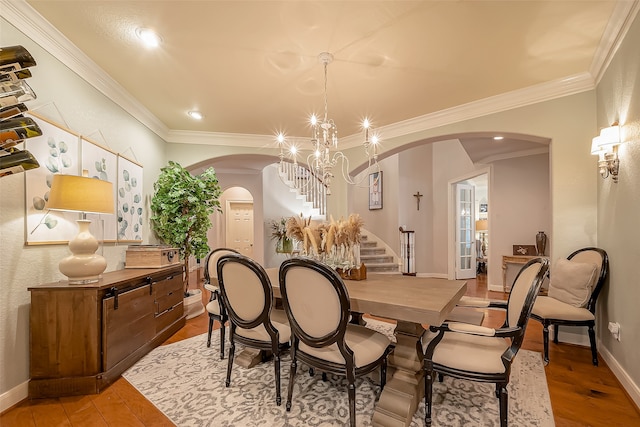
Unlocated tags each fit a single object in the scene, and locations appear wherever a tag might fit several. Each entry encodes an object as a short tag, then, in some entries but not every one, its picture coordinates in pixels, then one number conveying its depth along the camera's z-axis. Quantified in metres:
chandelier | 2.54
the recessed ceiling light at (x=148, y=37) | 2.20
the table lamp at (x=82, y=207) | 1.99
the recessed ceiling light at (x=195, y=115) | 3.73
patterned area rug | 1.82
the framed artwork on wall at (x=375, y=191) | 7.65
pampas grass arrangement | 2.34
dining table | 1.60
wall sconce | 2.34
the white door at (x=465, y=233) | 6.82
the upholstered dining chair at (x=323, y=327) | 1.62
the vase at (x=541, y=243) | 5.05
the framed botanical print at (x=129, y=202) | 3.21
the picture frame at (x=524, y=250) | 5.26
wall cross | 7.27
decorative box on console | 3.12
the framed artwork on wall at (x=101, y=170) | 2.67
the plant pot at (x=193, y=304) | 4.00
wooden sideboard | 2.07
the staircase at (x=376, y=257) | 6.45
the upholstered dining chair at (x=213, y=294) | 2.53
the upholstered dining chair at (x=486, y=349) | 1.58
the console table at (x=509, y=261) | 5.11
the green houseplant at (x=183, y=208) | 3.88
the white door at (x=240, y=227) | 8.62
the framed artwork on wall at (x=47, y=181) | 2.10
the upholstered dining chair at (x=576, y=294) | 2.58
